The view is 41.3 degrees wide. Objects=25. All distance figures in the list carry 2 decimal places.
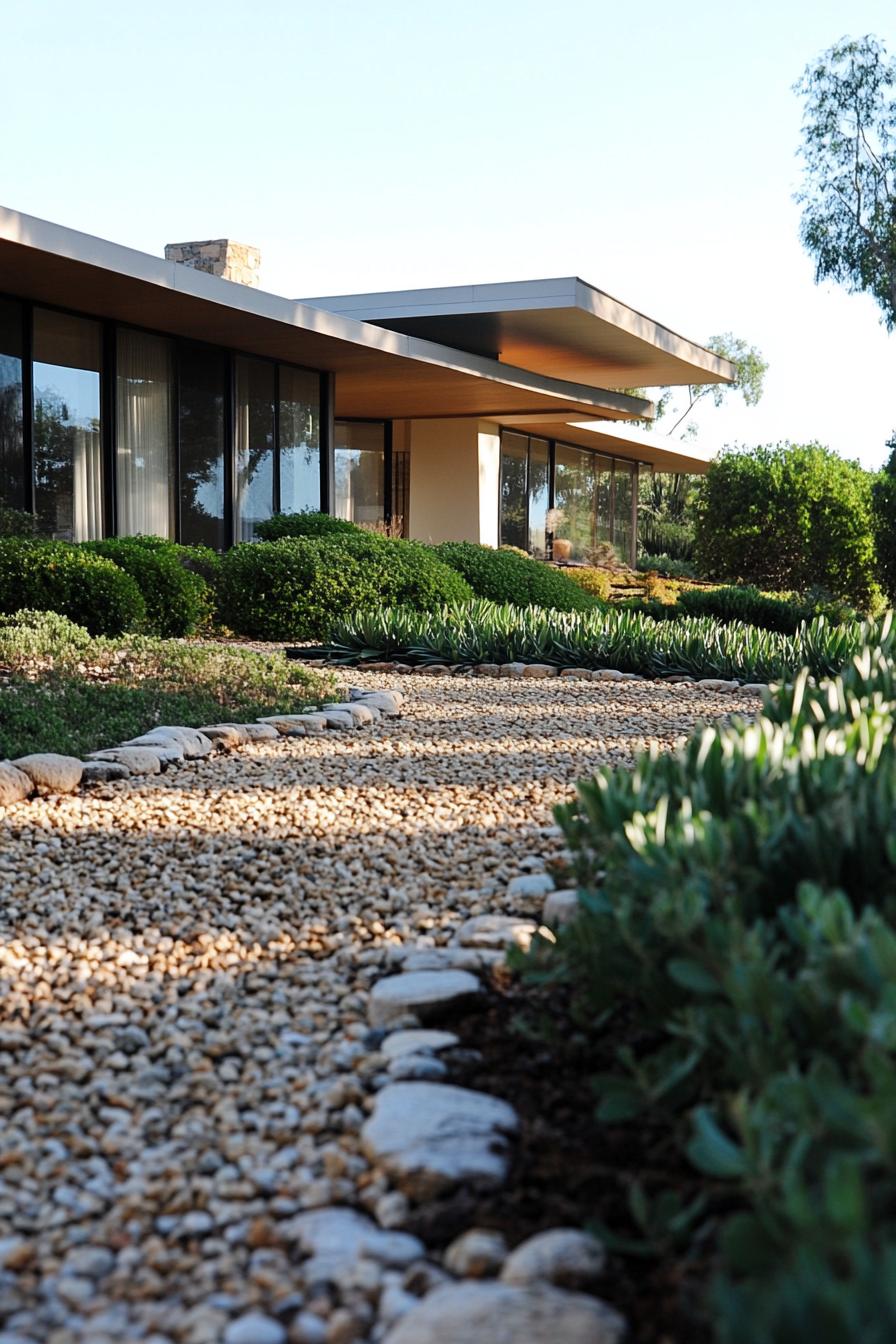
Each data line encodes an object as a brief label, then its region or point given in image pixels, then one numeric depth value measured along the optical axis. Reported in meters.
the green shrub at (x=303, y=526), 13.39
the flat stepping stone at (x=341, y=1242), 1.76
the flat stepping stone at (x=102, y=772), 5.23
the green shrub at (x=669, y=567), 28.15
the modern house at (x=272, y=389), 11.93
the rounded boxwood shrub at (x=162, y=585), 10.34
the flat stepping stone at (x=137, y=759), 5.41
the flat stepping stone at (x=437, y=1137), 1.94
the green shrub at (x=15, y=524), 11.09
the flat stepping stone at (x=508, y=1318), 1.46
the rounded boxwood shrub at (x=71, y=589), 9.42
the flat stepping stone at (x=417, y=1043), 2.46
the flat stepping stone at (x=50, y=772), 5.02
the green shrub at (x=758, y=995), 1.24
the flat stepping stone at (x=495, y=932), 3.03
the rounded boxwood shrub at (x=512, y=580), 12.88
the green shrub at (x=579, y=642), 8.91
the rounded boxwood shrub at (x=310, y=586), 10.86
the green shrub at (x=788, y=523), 19.55
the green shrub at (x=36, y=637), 7.48
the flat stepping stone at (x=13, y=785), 4.88
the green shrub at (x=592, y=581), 18.95
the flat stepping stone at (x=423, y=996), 2.65
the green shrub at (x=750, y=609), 13.41
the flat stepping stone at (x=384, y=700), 7.19
